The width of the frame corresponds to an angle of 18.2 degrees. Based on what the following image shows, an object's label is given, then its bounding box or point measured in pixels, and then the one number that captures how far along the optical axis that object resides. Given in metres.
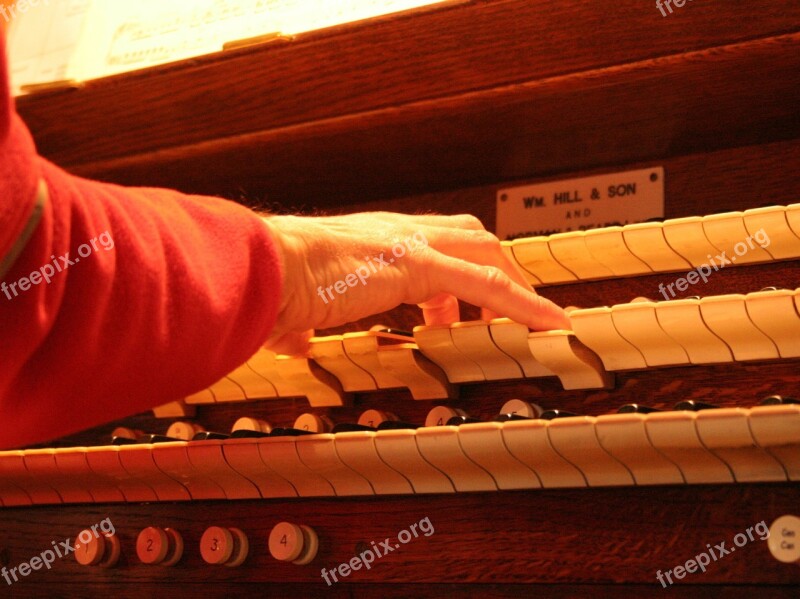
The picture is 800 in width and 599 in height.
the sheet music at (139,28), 1.56
